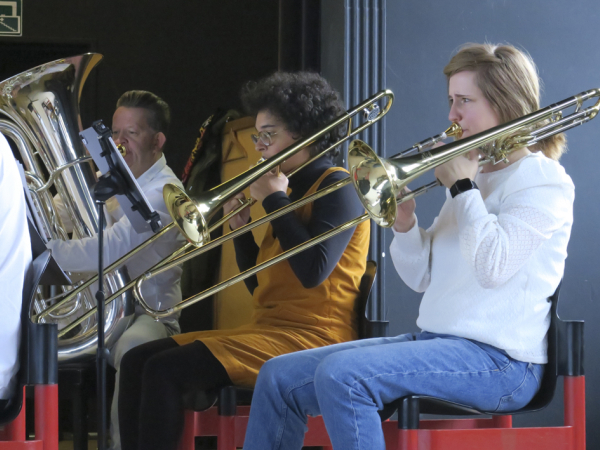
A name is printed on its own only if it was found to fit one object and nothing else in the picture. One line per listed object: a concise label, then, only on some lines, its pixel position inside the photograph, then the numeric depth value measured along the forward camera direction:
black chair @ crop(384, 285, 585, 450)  7.39
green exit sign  11.32
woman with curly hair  7.79
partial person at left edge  7.32
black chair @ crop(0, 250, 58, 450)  7.35
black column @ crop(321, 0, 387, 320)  8.57
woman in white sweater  7.40
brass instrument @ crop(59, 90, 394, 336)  7.78
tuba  8.35
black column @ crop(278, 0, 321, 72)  9.08
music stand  7.84
